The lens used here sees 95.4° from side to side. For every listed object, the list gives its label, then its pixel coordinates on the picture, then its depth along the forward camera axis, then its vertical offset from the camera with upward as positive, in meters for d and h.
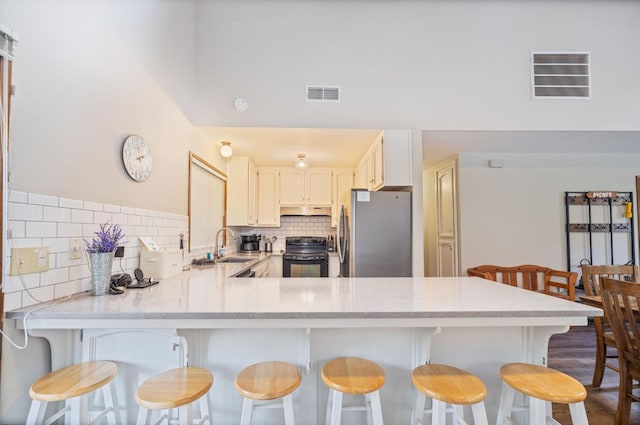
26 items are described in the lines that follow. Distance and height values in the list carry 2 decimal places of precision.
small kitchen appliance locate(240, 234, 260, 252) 4.36 -0.31
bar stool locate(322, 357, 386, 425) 1.15 -0.64
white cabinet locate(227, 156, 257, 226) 4.04 +0.48
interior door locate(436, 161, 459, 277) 4.02 +0.02
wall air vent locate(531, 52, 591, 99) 3.08 +1.56
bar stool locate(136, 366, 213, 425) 1.03 -0.63
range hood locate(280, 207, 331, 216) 4.56 +0.19
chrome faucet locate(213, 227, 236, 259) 3.44 -0.36
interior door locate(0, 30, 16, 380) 1.09 +0.41
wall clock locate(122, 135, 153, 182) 1.83 +0.44
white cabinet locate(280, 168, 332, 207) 4.49 +0.55
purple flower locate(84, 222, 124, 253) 1.44 -0.09
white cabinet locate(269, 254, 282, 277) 4.06 -0.60
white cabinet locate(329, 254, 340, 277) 4.00 -0.58
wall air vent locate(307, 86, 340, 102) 3.08 +1.37
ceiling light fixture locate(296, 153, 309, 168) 3.87 +0.87
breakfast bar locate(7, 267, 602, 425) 1.17 -0.42
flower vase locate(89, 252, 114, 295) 1.43 -0.23
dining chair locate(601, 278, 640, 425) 1.81 -0.78
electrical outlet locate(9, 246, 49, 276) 1.13 -0.15
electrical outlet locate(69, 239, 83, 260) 1.40 -0.12
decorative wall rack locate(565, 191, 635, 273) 4.23 -0.12
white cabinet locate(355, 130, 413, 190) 3.00 +0.66
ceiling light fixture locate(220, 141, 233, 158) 3.37 +0.85
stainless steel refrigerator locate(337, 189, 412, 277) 2.95 -0.11
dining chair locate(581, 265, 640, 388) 2.30 -0.62
